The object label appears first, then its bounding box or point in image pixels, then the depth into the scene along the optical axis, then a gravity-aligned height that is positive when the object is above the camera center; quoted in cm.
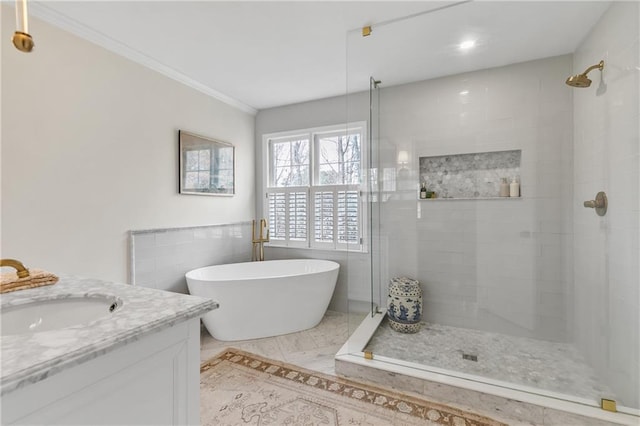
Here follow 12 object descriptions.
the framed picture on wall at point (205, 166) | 288 +49
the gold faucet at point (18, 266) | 108 -20
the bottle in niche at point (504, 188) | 248 +18
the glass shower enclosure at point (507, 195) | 178 +12
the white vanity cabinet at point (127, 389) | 58 -41
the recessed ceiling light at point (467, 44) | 236 +132
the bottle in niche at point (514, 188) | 245 +18
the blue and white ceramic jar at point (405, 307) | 264 -87
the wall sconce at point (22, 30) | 77 +49
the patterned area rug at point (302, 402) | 168 -117
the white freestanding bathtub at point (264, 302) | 256 -82
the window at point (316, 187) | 336 +29
